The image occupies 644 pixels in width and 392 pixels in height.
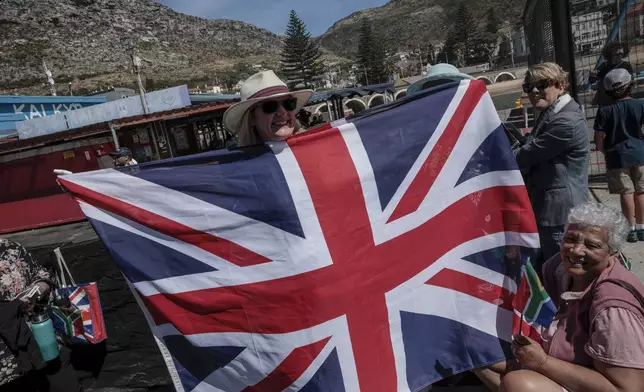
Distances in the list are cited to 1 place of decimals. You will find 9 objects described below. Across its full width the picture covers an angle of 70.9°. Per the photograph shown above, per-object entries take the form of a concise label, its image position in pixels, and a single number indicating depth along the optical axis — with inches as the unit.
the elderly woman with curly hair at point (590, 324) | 57.9
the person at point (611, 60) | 201.6
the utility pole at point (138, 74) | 707.2
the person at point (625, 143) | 146.8
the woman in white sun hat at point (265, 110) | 80.4
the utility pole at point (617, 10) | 214.9
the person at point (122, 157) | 303.0
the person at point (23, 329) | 93.7
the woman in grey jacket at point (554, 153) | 93.8
